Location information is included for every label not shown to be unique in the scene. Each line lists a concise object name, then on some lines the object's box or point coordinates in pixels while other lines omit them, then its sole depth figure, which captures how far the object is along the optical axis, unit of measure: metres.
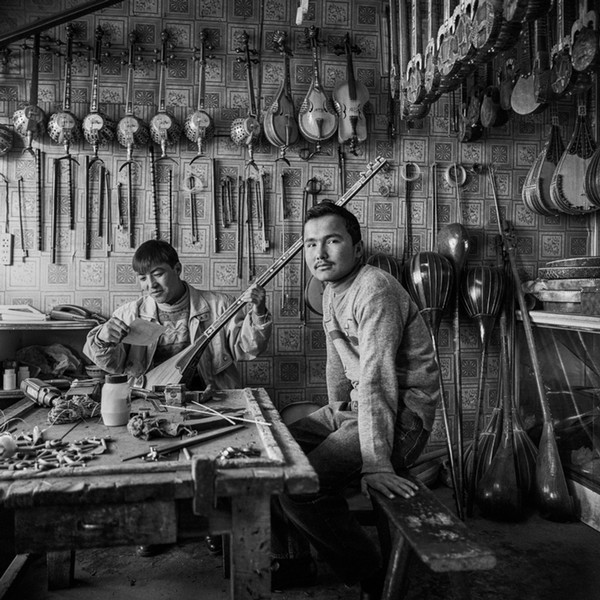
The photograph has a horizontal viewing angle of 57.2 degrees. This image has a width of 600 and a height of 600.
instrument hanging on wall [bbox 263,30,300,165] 3.85
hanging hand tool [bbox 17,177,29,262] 3.83
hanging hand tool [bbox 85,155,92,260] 3.87
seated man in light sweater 2.10
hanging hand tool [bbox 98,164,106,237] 3.89
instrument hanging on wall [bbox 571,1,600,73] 2.89
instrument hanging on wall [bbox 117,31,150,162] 3.77
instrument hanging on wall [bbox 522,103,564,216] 4.04
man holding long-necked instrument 3.16
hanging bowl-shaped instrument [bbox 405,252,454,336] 3.73
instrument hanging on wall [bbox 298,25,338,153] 3.88
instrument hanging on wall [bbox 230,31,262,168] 3.85
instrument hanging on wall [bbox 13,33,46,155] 3.66
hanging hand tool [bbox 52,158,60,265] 3.84
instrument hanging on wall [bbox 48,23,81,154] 3.71
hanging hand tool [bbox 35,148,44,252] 3.84
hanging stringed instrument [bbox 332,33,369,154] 3.91
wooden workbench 1.35
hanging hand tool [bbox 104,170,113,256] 3.92
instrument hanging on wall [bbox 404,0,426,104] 3.43
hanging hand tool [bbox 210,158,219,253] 3.98
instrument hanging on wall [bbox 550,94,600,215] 3.92
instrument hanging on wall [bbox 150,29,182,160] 3.81
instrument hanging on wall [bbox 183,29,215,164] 3.82
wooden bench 1.51
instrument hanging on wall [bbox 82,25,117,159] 3.74
